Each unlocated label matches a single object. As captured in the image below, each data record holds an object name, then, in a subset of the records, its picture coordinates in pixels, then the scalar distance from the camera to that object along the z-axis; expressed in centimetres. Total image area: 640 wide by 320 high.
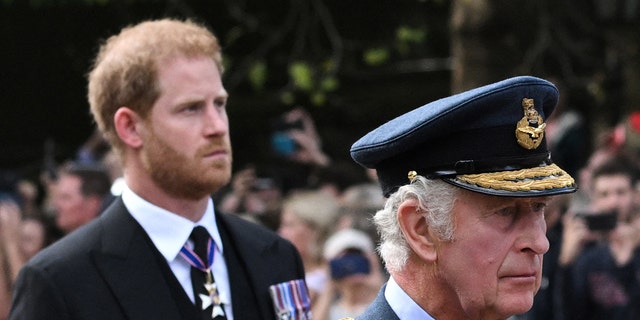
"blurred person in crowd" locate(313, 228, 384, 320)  1370
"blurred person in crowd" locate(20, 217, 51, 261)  1758
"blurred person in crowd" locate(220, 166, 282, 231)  1714
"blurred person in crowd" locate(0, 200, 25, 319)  1554
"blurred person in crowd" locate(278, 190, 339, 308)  1523
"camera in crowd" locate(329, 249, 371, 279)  1366
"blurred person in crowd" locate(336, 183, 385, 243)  1462
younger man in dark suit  827
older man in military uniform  626
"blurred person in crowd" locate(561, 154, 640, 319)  1514
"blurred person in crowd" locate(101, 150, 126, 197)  1802
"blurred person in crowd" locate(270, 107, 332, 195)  1906
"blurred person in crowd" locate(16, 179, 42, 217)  1886
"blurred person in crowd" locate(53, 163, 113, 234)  1542
